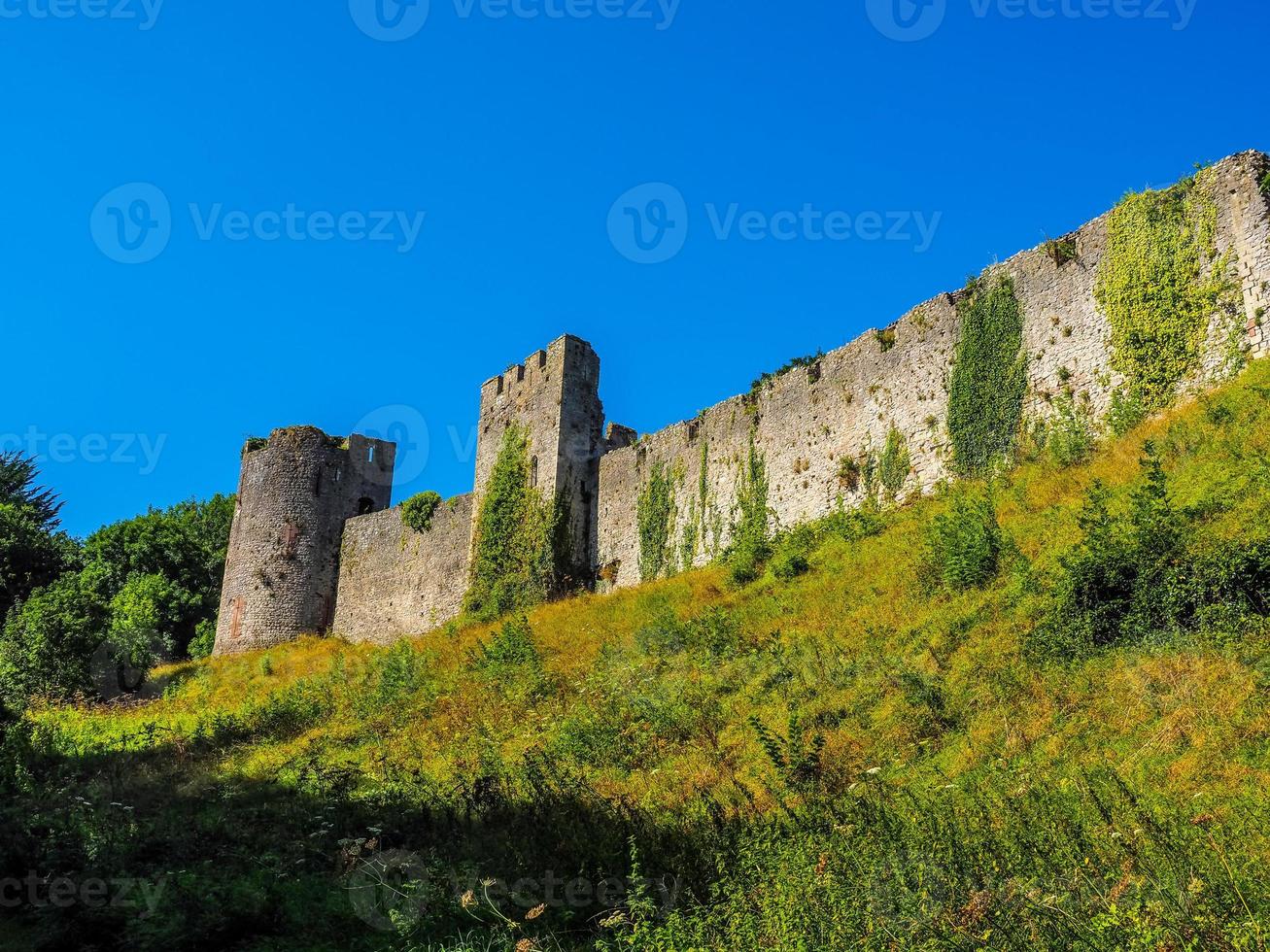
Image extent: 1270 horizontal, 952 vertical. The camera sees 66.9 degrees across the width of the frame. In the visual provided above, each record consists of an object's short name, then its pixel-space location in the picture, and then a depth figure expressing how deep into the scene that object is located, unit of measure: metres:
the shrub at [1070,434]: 14.79
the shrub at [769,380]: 21.20
